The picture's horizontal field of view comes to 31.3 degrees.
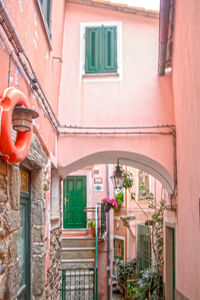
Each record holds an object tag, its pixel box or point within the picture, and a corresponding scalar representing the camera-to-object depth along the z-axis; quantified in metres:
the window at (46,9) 4.71
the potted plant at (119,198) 15.00
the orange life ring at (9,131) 2.41
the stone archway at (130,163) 6.12
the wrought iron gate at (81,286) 8.22
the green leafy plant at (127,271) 12.45
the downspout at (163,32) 5.38
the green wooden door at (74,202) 12.15
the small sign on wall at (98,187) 12.39
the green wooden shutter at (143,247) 10.90
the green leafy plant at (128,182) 8.40
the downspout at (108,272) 9.81
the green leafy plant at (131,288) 10.50
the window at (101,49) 6.42
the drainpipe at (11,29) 2.61
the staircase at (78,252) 8.53
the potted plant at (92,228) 10.17
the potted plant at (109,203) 8.53
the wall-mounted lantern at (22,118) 2.73
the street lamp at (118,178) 6.38
